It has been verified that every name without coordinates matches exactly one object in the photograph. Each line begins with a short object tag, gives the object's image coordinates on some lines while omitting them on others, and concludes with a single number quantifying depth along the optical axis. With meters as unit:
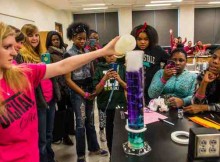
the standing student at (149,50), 1.97
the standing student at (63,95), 2.68
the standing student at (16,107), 0.90
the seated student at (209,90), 1.42
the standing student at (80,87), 2.08
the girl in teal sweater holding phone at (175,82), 1.66
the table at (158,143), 0.90
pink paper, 1.30
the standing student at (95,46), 2.73
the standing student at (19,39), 1.74
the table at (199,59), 4.21
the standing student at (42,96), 1.86
